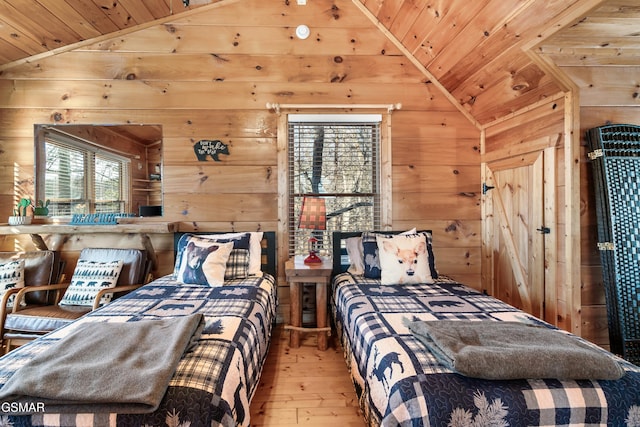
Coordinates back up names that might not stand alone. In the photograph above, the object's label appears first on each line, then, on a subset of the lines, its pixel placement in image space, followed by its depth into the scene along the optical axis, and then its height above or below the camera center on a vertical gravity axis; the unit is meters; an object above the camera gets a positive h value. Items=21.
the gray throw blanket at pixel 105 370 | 0.98 -0.54
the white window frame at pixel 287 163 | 3.03 +0.52
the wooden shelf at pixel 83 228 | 2.70 -0.09
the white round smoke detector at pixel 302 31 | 2.98 +1.80
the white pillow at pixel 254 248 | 2.71 -0.29
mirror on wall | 2.99 +0.48
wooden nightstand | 2.54 -0.68
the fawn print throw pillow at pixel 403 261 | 2.43 -0.37
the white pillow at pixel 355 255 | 2.76 -0.36
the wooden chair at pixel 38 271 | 2.61 -0.45
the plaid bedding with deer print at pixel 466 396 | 1.05 -0.65
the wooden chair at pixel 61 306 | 2.20 -0.69
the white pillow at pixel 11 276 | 2.44 -0.47
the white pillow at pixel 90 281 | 2.43 -0.51
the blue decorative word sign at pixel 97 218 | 2.92 +0.00
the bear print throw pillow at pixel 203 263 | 2.37 -0.36
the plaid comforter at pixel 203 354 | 0.99 -0.59
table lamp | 2.66 +0.01
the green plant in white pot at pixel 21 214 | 2.80 +0.05
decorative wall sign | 3.01 +0.67
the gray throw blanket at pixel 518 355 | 1.11 -0.55
